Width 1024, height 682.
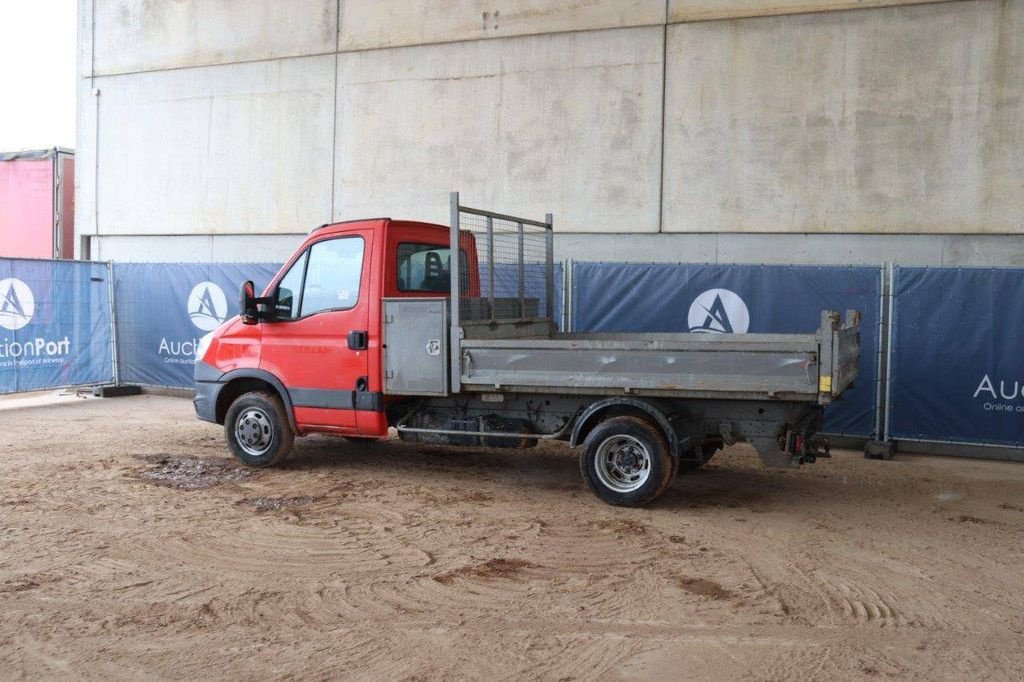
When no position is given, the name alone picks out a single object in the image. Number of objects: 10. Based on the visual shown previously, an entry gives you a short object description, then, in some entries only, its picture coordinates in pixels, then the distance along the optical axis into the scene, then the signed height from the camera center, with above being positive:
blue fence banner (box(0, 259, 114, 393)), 13.48 -0.18
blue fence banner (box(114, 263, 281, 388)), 14.63 +0.08
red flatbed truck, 7.49 -0.37
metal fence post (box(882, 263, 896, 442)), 10.73 -0.22
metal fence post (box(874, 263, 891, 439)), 10.79 -0.34
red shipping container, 17.92 +2.16
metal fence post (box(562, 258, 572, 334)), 12.23 +0.50
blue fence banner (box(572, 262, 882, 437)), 10.91 +0.37
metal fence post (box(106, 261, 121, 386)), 15.36 -0.31
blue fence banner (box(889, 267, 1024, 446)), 10.36 -0.23
